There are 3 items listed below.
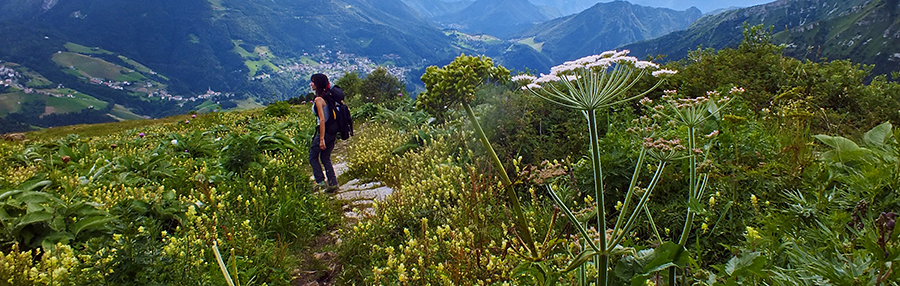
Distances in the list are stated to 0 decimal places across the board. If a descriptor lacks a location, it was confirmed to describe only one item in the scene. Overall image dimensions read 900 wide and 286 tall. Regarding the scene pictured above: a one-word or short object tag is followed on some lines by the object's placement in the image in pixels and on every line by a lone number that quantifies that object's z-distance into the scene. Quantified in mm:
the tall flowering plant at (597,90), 1428
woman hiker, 7234
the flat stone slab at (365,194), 6816
